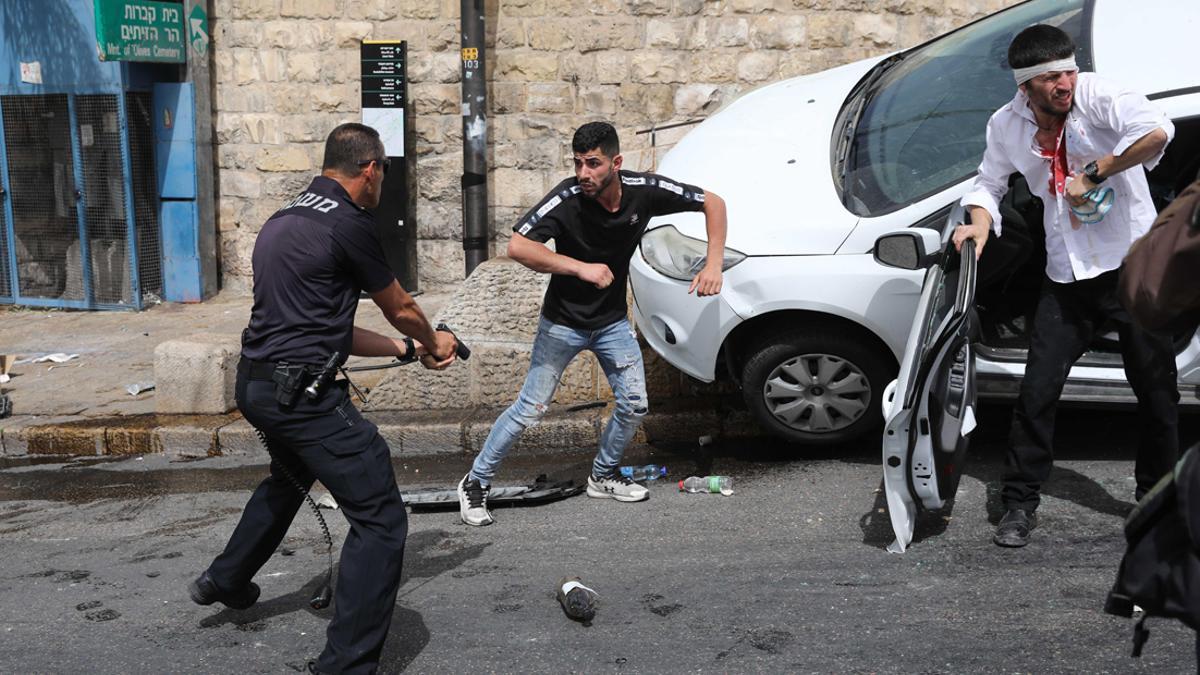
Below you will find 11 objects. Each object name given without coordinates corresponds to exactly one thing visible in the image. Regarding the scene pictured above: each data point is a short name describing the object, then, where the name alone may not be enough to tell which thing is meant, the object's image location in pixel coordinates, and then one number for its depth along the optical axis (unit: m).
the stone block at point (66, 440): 7.37
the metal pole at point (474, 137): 10.34
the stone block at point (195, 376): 7.41
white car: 5.53
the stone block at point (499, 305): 7.20
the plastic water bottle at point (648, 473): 6.18
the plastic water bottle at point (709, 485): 5.85
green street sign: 9.95
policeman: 4.02
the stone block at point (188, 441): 7.21
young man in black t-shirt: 5.30
